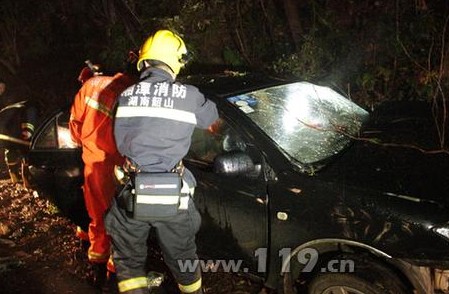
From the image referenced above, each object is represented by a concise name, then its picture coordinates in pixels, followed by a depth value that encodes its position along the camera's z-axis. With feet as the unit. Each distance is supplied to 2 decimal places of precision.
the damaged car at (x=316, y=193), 8.31
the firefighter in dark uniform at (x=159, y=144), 8.46
